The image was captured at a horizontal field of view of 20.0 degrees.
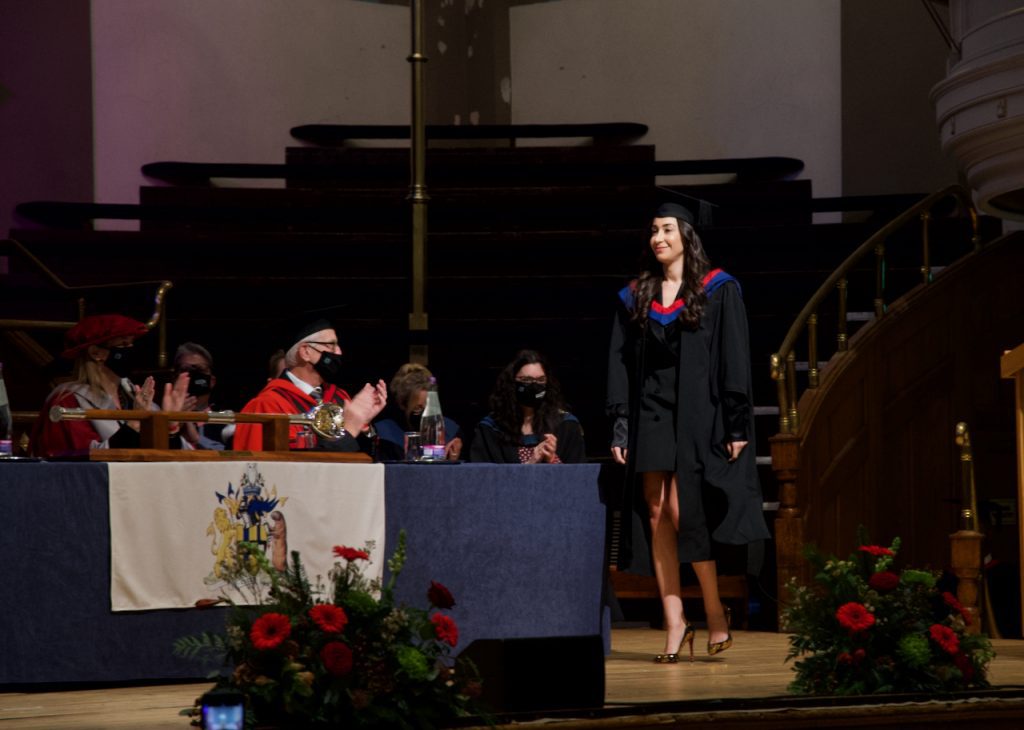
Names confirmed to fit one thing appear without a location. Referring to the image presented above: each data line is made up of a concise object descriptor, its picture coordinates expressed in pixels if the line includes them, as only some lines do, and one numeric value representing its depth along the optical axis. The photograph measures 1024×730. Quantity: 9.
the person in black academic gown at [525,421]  11.43
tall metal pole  12.06
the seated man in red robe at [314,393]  9.82
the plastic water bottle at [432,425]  9.62
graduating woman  9.47
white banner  8.44
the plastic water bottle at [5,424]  8.75
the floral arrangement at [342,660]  6.37
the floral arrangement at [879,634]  7.37
